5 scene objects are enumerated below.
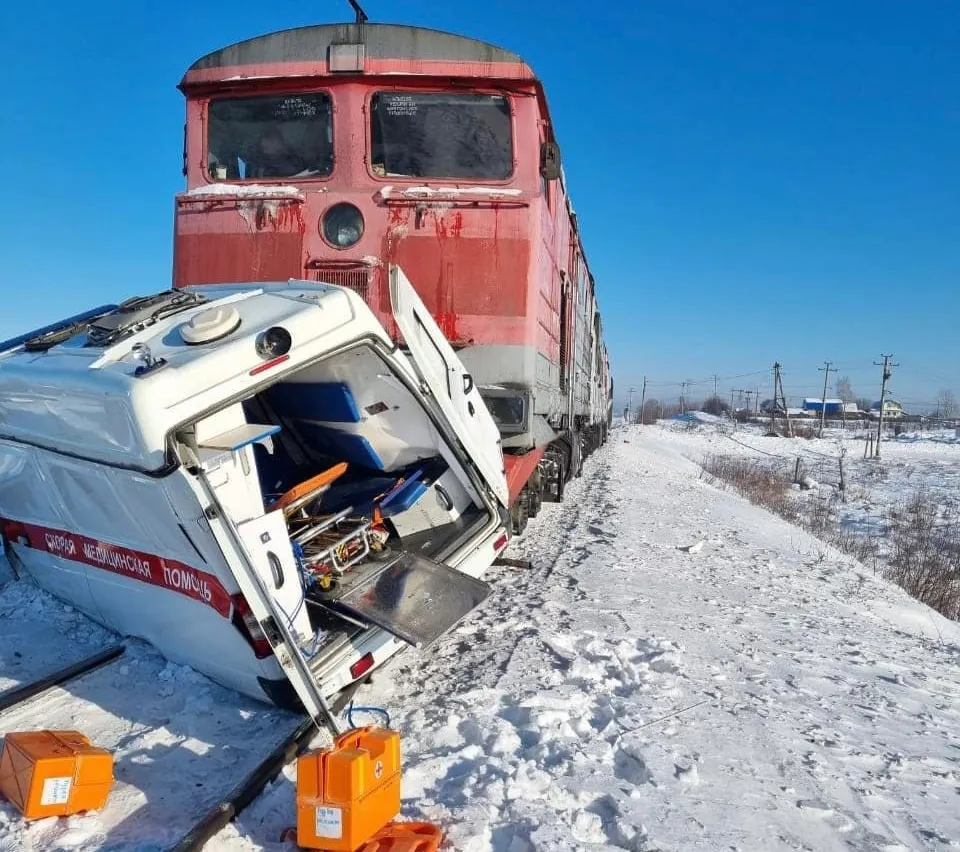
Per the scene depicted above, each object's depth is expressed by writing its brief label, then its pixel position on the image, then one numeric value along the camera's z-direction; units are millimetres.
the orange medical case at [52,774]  2428
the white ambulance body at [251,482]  2822
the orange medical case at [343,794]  2260
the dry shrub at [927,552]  8586
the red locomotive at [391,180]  5469
